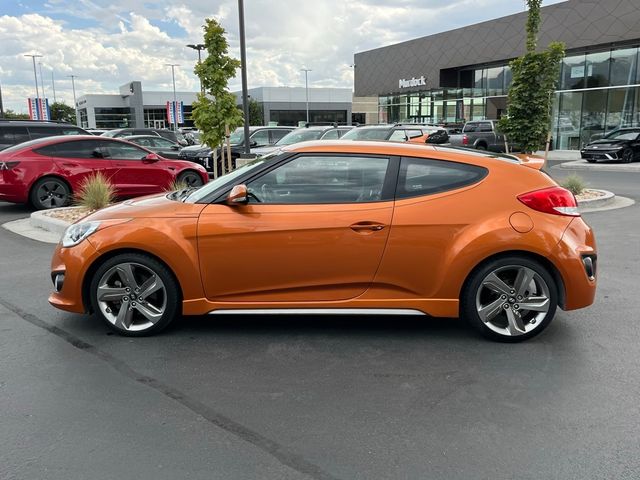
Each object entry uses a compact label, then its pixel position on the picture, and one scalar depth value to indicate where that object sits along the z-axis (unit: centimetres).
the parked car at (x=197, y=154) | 1730
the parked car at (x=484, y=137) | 2573
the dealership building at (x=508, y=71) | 2898
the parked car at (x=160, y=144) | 1844
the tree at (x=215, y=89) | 1202
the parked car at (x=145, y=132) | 2475
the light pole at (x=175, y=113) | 6034
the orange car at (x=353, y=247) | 424
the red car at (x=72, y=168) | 1085
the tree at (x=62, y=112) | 11336
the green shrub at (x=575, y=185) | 1195
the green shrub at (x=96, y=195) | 948
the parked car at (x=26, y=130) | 1510
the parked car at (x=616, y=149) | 2258
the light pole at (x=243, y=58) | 1365
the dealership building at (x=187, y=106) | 9219
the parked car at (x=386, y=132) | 1617
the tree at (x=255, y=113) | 8162
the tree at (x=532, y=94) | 1315
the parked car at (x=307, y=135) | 1669
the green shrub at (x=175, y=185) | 1088
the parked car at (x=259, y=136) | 1730
